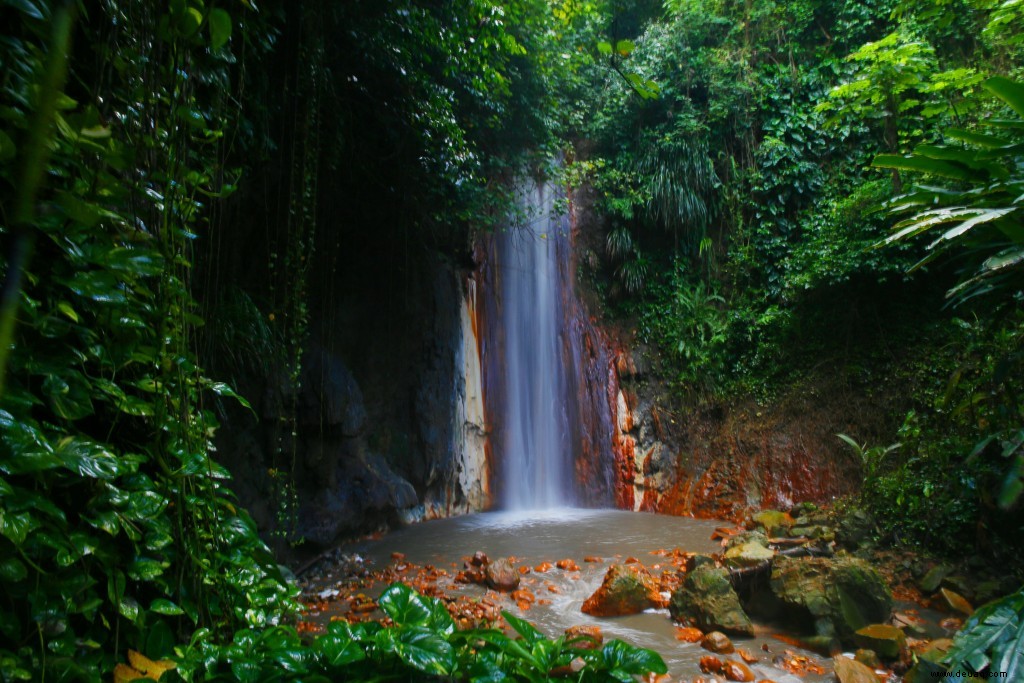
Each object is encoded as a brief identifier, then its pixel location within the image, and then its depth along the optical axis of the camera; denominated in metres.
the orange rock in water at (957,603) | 4.08
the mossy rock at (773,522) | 6.06
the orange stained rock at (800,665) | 3.20
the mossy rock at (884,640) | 3.29
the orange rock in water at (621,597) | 4.00
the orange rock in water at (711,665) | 3.08
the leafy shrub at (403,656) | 1.64
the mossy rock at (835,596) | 3.56
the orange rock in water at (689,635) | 3.56
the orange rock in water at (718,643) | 3.36
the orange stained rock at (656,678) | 2.79
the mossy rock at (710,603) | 3.66
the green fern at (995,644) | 2.49
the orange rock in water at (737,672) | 3.00
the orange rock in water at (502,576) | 4.43
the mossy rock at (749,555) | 4.29
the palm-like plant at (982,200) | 3.20
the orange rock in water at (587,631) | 3.47
